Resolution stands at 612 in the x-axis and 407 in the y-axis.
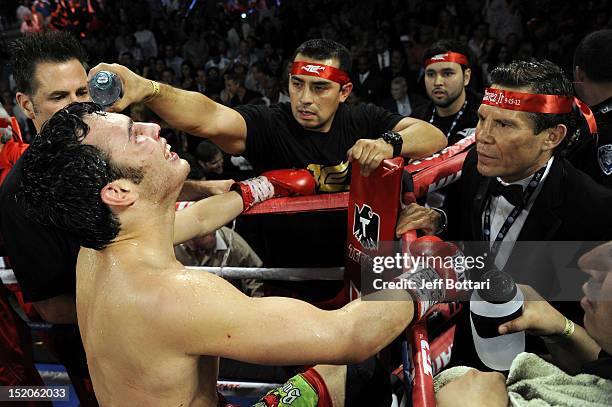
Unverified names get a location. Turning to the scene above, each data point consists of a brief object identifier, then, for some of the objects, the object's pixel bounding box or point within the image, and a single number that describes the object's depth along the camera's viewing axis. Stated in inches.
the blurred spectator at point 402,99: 256.4
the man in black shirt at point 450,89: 157.0
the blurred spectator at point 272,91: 303.3
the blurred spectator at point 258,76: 322.3
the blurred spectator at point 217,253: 136.5
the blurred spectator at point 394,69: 285.5
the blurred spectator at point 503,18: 304.7
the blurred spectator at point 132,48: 430.3
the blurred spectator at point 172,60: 411.5
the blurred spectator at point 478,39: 296.5
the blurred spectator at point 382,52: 312.5
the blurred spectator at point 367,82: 284.5
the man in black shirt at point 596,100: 99.0
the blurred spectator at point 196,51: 413.4
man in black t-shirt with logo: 101.3
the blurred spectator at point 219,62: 388.2
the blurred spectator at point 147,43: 438.3
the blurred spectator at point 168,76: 367.2
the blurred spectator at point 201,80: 362.2
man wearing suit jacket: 81.0
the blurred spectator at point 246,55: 372.5
